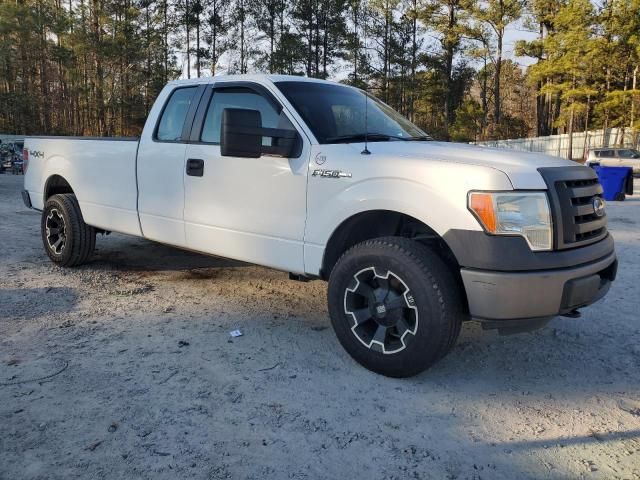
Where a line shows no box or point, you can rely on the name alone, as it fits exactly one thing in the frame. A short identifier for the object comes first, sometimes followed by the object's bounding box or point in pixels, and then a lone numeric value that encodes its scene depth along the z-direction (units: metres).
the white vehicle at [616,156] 25.48
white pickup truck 2.87
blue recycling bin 14.15
